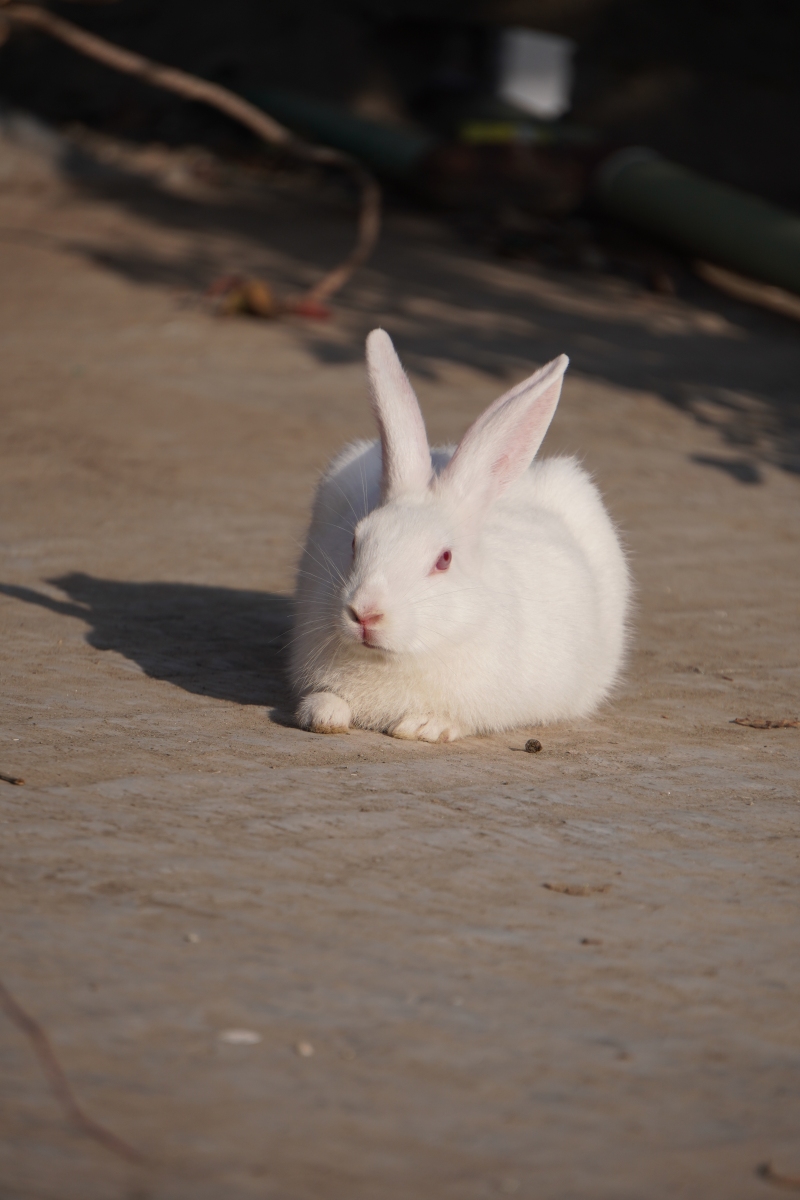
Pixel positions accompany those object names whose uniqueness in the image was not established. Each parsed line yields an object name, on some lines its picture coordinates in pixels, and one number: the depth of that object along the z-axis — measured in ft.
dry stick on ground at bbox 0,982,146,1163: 14.23
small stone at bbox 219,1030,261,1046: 16.35
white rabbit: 27.04
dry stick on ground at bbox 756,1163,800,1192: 14.43
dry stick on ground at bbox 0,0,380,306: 37.29
